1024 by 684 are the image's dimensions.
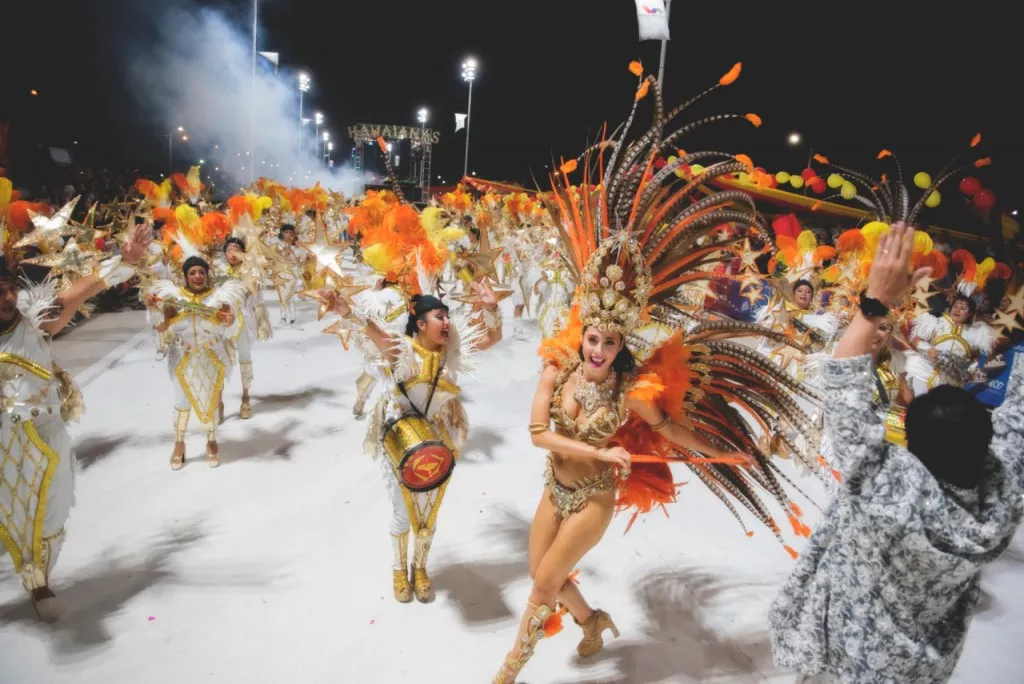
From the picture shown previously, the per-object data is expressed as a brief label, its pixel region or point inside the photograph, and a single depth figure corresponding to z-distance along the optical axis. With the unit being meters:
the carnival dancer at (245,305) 5.57
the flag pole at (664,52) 8.94
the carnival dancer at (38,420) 2.79
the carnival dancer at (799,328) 4.66
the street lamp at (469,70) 25.00
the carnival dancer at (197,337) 4.48
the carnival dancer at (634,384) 2.40
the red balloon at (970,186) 6.07
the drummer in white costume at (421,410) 2.91
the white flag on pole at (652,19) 8.56
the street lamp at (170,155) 25.57
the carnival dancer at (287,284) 9.46
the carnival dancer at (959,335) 5.20
